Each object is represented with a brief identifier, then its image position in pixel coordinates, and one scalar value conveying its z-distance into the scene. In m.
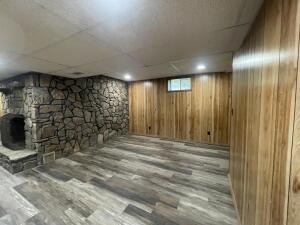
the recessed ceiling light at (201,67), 3.19
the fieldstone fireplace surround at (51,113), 3.08
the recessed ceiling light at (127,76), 4.01
